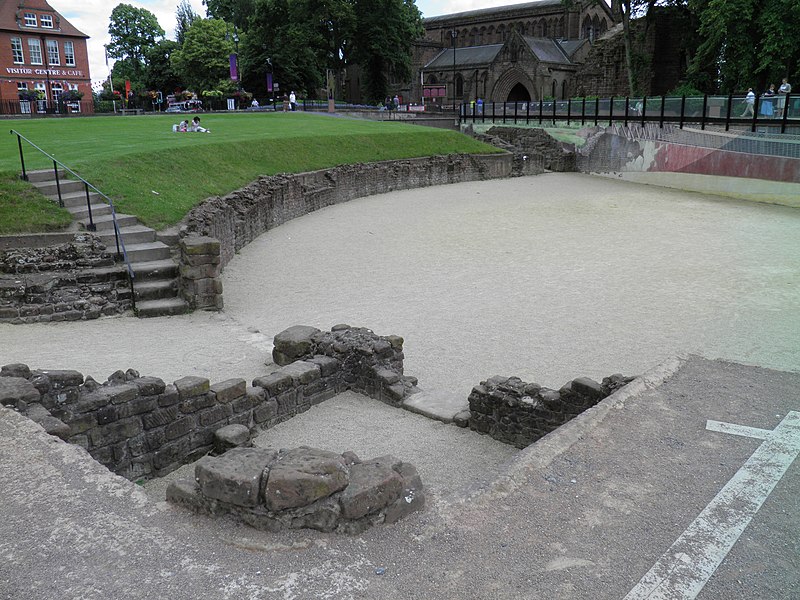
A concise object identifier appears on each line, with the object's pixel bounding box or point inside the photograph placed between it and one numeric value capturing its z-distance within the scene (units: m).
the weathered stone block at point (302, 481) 4.58
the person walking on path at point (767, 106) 27.59
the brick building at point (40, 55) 57.00
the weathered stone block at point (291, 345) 9.76
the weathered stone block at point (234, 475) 4.64
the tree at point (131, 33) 83.38
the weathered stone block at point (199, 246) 12.38
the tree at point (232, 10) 69.99
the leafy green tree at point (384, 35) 56.00
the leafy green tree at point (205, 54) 57.53
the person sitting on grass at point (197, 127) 28.55
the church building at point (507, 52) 61.53
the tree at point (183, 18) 81.44
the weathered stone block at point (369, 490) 4.62
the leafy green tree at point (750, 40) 33.69
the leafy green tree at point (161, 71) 71.25
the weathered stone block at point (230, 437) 7.21
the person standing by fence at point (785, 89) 31.09
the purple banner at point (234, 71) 48.33
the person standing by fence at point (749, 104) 28.31
